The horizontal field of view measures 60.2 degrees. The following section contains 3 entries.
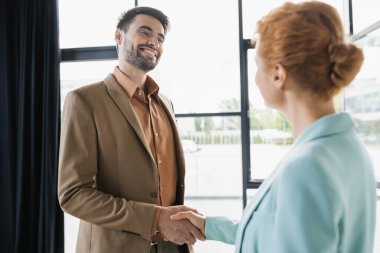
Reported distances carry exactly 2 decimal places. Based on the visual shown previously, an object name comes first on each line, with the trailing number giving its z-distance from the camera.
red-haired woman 0.67
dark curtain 2.51
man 1.30
